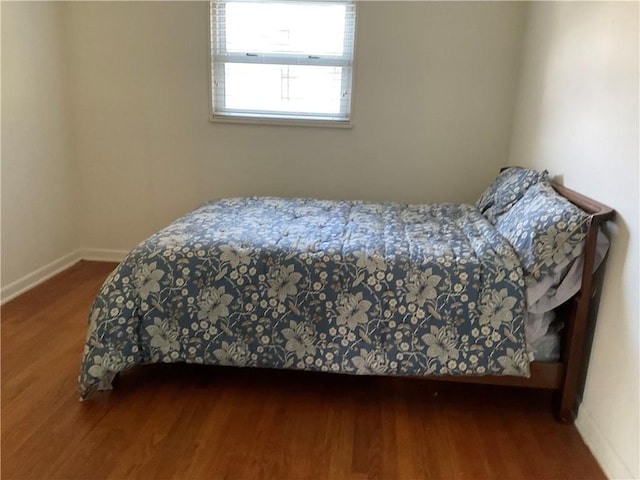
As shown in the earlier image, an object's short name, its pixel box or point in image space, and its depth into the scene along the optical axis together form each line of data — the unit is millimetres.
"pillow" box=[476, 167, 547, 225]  2477
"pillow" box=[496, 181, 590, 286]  1862
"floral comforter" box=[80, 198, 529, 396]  1959
